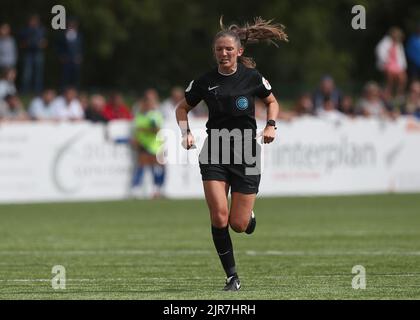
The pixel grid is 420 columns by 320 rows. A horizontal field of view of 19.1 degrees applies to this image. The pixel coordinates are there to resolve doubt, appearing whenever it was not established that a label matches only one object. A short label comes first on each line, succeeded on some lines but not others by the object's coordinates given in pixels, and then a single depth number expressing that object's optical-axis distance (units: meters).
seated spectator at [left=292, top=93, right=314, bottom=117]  29.09
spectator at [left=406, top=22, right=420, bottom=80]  32.14
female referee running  11.02
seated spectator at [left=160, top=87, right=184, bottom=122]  27.58
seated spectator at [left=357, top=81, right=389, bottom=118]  29.56
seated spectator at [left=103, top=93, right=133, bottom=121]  27.22
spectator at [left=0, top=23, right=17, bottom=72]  29.62
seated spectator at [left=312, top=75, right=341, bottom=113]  29.41
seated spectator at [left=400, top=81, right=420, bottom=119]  30.08
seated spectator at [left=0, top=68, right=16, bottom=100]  27.23
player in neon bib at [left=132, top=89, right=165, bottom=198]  26.28
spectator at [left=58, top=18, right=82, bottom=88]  30.25
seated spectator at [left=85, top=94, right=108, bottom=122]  26.72
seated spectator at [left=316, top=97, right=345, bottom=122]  28.08
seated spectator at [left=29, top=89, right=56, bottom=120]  26.61
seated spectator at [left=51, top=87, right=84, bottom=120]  26.58
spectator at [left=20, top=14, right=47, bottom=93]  30.64
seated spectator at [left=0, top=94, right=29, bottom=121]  25.89
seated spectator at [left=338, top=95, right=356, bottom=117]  29.50
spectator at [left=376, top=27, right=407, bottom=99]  31.97
